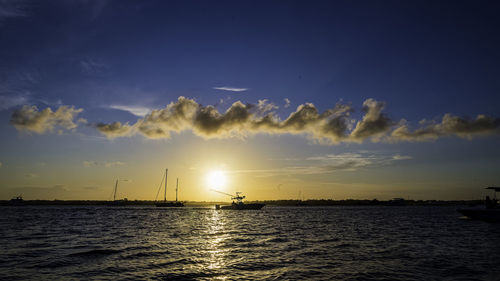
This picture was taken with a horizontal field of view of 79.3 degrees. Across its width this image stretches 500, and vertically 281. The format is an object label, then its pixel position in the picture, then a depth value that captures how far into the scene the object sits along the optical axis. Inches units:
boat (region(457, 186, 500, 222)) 2420.0
